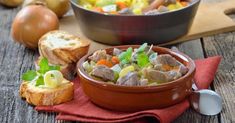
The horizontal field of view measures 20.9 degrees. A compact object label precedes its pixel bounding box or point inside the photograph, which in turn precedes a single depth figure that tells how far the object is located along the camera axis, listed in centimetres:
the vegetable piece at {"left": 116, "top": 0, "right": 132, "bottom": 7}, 107
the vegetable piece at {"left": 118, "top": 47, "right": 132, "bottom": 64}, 83
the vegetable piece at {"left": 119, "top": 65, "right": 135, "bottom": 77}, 80
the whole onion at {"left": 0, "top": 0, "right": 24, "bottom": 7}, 129
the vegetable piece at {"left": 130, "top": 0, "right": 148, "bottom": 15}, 102
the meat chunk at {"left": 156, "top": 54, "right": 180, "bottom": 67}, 82
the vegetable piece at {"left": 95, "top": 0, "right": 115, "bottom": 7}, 107
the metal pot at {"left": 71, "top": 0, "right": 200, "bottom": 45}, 98
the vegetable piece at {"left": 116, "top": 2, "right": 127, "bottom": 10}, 105
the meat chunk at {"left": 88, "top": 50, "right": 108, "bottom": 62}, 85
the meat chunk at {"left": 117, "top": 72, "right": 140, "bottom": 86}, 78
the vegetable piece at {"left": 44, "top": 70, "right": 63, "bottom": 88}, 84
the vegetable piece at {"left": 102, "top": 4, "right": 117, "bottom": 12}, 104
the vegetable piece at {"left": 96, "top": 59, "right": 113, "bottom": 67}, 83
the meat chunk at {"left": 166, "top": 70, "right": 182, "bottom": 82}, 79
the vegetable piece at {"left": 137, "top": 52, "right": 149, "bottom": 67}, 82
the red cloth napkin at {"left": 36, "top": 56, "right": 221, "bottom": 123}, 77
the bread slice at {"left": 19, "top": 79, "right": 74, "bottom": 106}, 83
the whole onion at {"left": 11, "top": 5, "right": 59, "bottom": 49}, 103
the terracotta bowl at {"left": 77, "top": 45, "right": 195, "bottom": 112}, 77
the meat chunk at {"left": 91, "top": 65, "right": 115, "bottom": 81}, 79
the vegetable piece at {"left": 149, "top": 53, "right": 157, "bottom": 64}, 83
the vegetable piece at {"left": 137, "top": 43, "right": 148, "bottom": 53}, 85
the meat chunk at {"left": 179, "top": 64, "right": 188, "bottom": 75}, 81
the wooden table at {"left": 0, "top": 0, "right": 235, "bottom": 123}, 81
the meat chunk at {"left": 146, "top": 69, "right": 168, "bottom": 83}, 78
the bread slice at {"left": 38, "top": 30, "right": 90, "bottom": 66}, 93
